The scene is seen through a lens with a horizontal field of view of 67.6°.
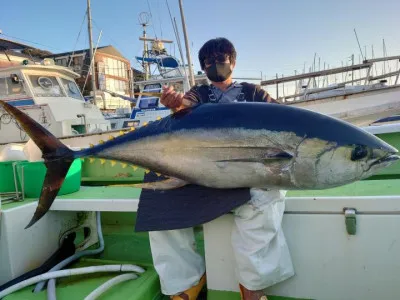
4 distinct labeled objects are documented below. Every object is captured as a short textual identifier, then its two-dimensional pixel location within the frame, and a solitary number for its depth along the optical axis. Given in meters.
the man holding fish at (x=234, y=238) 1.52
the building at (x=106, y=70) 26.56
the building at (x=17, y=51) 21.69
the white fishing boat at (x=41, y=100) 9.07
